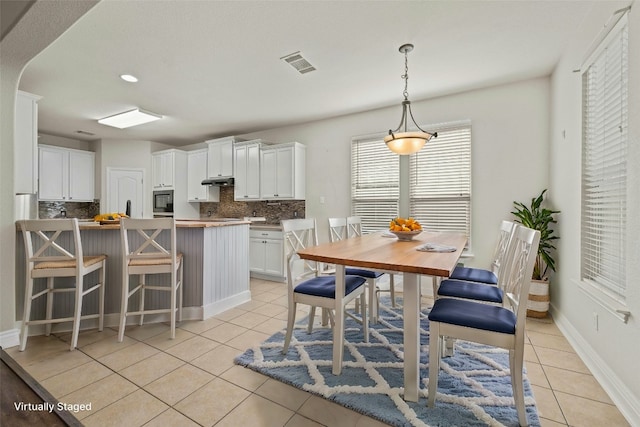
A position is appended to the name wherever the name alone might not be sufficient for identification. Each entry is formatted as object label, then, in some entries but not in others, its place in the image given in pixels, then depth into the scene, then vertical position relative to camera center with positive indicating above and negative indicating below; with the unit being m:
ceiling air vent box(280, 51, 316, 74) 2.77 +1.50
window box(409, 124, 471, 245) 3.69 +0.41
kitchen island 2.68 -0.63
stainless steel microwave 5.97 +0.19
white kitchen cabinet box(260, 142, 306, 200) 4.71 +0.67
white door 5.90 +0.41
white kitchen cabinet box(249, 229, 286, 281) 4.59 -0.71
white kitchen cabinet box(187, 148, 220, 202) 5.79 +0.64
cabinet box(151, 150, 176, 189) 5.95 +0.87
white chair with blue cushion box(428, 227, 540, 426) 1.48 -0.59
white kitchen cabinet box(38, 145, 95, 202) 5.31 +0.68
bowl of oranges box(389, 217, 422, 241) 2.62 -0.16
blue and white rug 1.56 -1.09
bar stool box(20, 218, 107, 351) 2.28 -0.46
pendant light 2.52 +0.65
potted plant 2.97 -0.45
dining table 1.57 -0.29
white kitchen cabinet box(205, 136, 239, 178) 5.36 +1.01
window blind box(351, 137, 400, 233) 4.21 +0.44
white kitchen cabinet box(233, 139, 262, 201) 5.07 +0.73
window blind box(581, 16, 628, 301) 1.79 +0.35
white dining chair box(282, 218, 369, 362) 2.02 -0.58
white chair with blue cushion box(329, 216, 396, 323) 2.64 -0.56
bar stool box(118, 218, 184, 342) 2.42 -0.46
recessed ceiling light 3.15 +1.47
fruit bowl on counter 2.94 -0.10
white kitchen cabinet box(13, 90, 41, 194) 2.77 +0.64
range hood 5.32 +0.55
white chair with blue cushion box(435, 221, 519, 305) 2.04 -0.57
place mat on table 2.03 -0.26
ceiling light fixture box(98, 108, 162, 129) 4.30 +1.43
